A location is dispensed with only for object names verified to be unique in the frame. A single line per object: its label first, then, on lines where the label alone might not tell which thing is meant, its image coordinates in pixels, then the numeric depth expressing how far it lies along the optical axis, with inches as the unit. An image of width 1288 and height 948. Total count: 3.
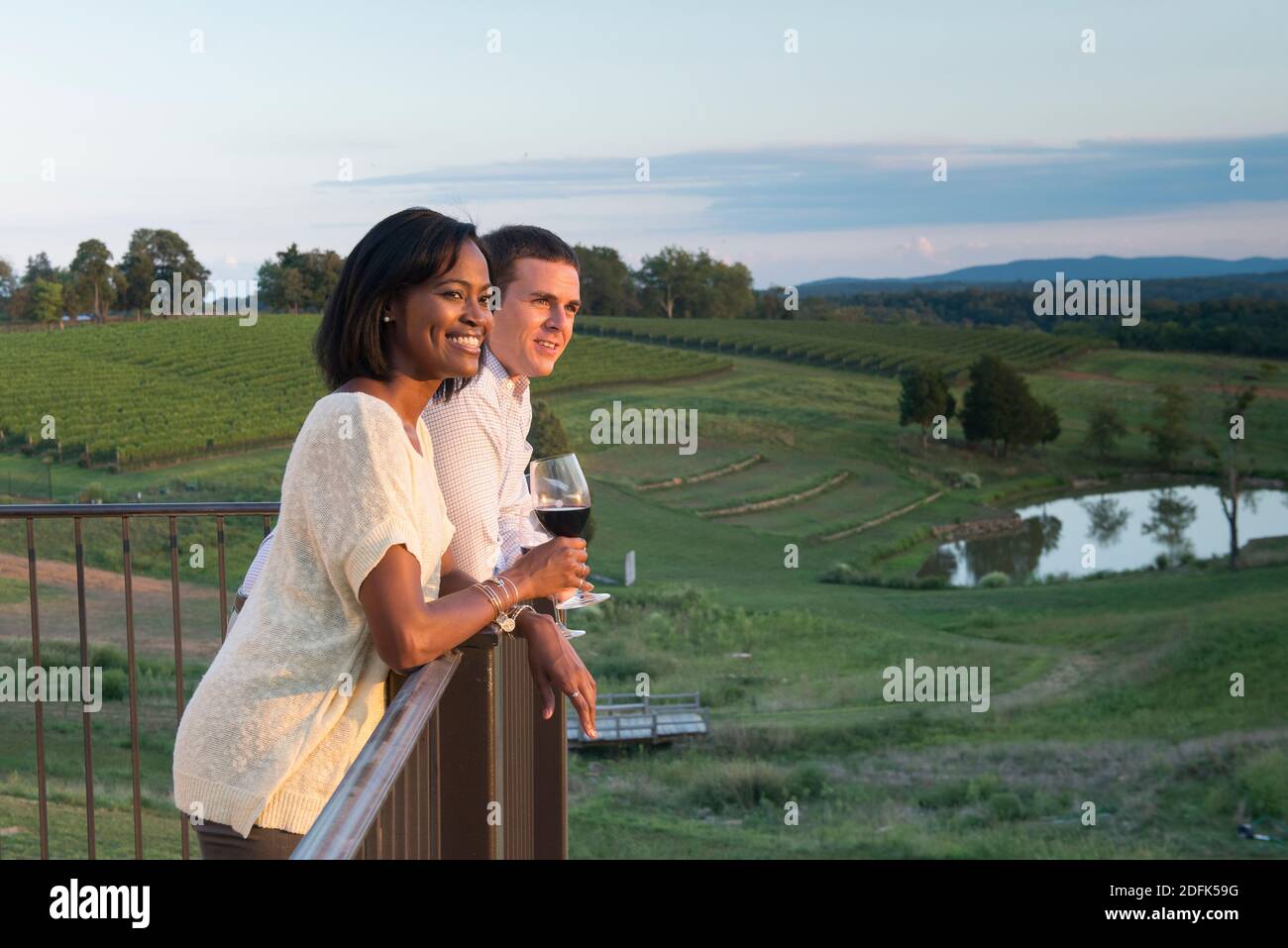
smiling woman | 63.3
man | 83.5
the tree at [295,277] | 1526.8
